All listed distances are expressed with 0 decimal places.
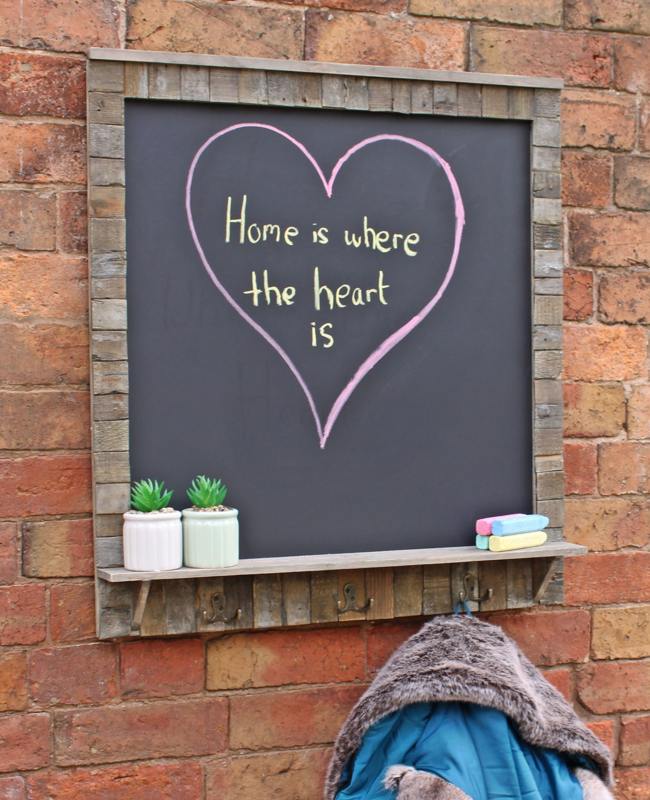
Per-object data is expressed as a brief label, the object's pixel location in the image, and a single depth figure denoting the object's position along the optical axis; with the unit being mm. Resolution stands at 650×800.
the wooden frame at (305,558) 2297
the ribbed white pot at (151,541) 2234
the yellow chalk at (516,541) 2436
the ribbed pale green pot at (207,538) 2268
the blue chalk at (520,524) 2434
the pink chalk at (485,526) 2445
